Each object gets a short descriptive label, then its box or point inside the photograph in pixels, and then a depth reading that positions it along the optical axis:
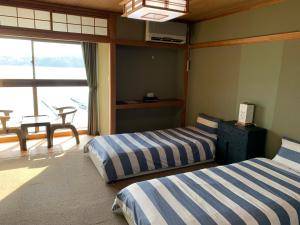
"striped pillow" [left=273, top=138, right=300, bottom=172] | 2.58
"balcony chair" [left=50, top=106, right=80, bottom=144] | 4.20
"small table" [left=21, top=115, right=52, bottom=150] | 3.84
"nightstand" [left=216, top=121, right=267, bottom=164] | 3.09
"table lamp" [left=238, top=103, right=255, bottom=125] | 3.27
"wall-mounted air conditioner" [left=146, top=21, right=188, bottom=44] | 4.09
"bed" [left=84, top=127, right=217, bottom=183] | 2.94
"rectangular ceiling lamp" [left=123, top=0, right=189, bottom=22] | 2.17
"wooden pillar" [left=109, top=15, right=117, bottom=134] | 3.93
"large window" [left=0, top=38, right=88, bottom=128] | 4.44
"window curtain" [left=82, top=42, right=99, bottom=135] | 4.70
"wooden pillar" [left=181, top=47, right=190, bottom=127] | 4.61
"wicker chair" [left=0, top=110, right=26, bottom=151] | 3.81
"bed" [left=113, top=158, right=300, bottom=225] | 1.75
